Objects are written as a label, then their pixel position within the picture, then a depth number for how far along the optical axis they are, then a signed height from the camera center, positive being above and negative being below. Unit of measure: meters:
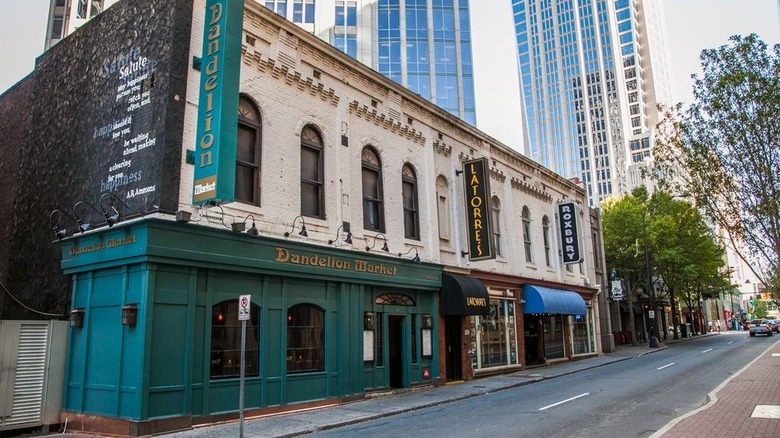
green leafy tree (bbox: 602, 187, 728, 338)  41.41 +6.16
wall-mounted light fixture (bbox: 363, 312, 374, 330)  16.36 +0.38
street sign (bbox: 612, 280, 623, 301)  35.97 +2.44
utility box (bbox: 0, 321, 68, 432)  11.40 -0.63
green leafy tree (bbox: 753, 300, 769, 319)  132.43 +3.89
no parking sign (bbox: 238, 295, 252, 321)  10.48 +0.57
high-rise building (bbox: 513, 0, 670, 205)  143.25 +63.88
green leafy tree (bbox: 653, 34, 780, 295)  13.98 +4.65
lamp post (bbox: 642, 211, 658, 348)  38.48 +2.06
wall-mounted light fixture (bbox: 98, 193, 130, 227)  12.04 +2.82
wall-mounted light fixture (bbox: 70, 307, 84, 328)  12.39 +0.51
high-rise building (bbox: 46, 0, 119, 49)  44.45 +25.86
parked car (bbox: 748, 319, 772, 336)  54.39 -0.12
